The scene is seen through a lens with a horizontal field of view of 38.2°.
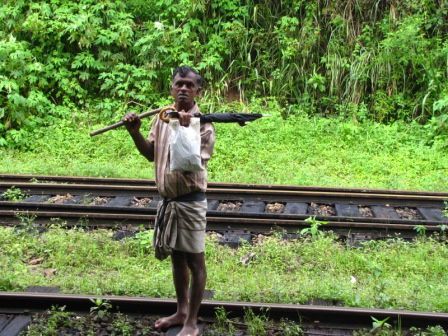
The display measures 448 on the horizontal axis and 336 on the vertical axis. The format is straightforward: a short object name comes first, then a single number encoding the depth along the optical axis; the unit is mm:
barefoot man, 4004
